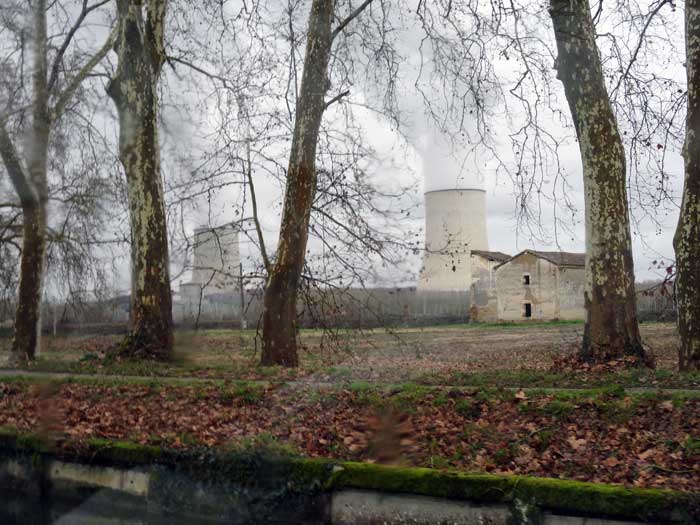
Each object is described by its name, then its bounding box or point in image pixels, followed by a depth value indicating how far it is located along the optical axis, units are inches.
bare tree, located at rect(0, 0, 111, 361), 581.3
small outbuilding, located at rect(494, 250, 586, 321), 1726.1
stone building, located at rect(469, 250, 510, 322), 1728.6
